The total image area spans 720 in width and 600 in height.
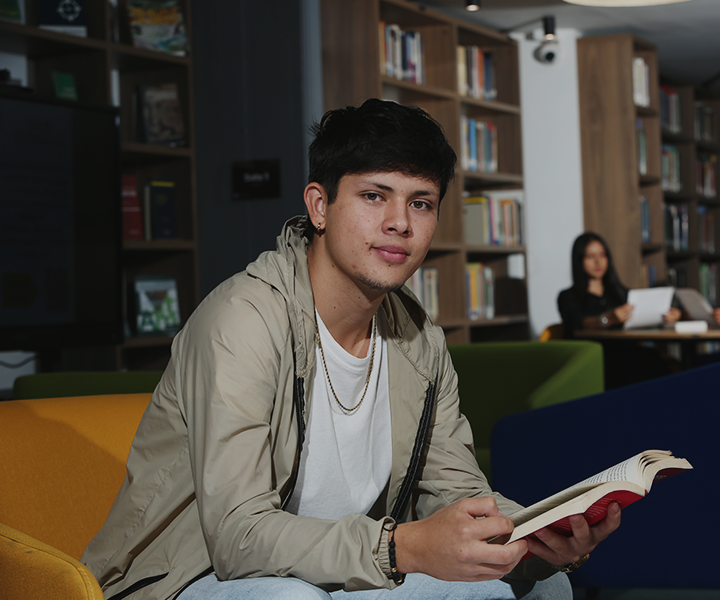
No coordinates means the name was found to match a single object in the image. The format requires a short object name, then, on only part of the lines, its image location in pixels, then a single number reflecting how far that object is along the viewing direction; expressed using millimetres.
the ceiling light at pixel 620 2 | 3589
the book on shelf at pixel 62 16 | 3281
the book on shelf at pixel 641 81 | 5785
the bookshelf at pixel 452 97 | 4270
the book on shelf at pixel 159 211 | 3629
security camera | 5508
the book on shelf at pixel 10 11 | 3141
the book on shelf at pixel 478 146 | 5012
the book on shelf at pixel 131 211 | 3551
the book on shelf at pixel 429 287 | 4676
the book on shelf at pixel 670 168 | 6391
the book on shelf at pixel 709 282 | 6941
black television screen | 2740
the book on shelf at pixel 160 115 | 3660
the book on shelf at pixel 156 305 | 3580
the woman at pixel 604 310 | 4164
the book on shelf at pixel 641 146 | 5884
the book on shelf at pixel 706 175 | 6859
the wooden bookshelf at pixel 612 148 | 5586
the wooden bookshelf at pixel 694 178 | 6523
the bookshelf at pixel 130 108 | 3385
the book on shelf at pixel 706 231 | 6895
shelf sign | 3238
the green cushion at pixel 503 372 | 2629
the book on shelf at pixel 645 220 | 5941
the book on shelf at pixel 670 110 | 6430
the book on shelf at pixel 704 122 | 6965
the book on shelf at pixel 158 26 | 3547
